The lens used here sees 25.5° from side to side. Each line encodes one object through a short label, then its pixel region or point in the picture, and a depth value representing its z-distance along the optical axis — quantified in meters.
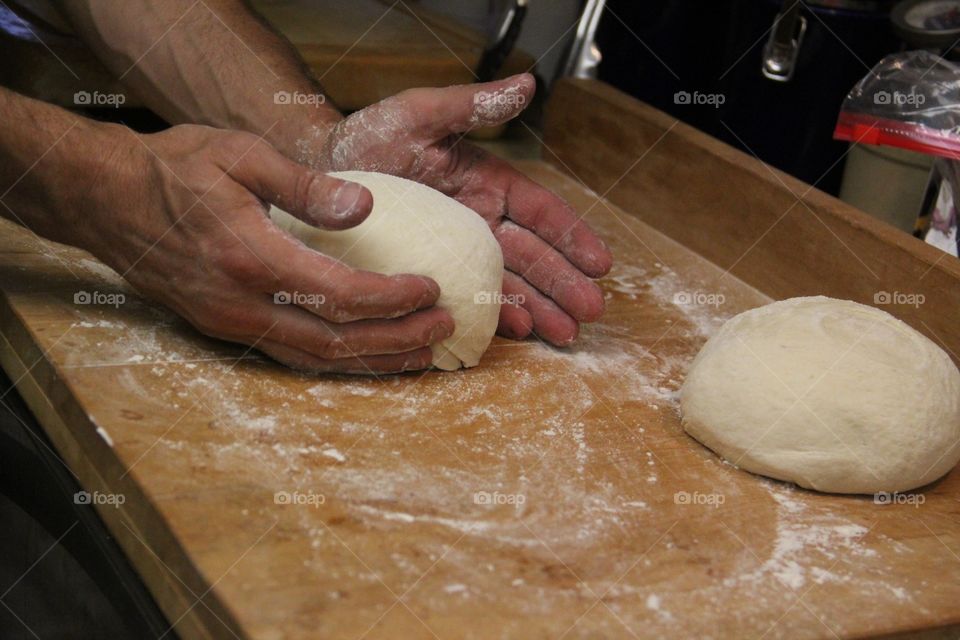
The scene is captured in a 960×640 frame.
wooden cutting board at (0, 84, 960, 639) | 0.96
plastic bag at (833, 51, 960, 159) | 1.21
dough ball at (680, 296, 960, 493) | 1.08
